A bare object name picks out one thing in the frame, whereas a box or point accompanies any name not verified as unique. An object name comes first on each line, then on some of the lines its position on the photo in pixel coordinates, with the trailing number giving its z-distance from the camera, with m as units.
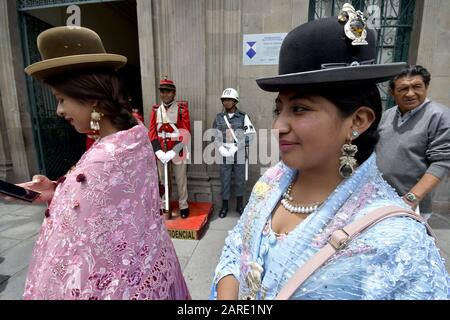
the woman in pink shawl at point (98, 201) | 1.18
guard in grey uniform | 4.33
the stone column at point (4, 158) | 5.58
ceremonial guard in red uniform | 4.19
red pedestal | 3.77
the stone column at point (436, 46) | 3.95
